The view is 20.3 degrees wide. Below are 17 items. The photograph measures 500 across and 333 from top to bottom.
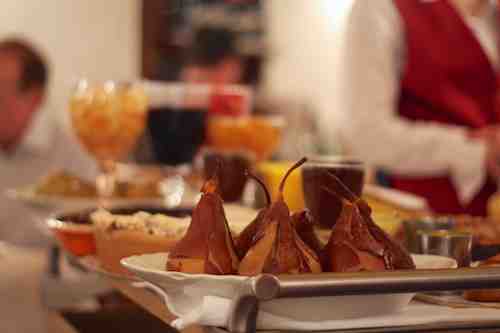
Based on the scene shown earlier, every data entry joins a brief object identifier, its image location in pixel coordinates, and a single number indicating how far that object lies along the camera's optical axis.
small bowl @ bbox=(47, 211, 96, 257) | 1.65
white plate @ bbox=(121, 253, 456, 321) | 1.14
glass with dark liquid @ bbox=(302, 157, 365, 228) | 1.53
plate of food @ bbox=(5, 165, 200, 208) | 2.15
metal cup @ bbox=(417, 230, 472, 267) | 1.39
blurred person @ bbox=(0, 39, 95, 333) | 4.28
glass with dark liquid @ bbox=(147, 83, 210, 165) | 2.69
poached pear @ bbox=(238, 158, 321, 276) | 1.19
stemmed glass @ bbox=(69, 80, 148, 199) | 2.26
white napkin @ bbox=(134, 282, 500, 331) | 1.14
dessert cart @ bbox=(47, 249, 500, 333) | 1.07
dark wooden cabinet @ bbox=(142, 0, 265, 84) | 8.29
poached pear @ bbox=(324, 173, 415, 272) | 1.20
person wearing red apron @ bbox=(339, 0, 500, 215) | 2.69
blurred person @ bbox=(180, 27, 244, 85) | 5.88
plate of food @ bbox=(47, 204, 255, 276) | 1.47
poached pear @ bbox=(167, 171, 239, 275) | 1.21
